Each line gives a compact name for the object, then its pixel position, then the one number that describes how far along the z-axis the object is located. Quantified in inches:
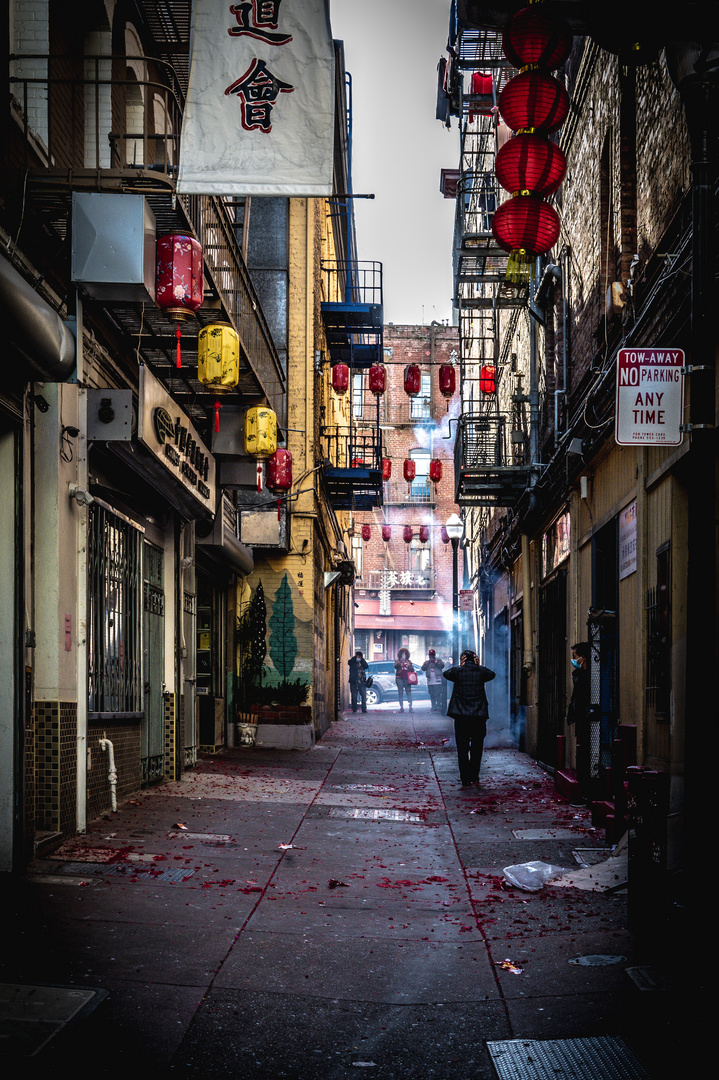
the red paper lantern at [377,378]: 1032.8
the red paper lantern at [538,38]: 287.3
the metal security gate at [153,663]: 487.5
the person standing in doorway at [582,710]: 466.0
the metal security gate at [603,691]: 466.0
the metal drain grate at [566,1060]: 166.7
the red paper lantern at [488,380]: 951.6
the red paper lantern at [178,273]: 365.1
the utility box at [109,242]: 327.6
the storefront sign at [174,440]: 394.6
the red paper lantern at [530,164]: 313.1
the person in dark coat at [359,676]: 1300.4
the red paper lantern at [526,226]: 325.4
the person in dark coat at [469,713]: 564.7
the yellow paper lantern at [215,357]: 448.5
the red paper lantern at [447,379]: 1007.6
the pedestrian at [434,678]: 1351.7
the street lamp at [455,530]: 1077.1
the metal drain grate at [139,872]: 299.1
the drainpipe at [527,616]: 743.7
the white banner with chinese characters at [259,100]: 287.6
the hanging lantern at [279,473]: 716.0
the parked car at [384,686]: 1541.6
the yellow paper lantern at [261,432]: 556.7
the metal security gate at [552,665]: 618.8
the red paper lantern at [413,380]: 1088.0
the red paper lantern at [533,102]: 299.9
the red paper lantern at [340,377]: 927.0
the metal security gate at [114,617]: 400.5
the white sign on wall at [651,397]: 271.0
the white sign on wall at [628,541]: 414.6
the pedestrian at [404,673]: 1406.3
